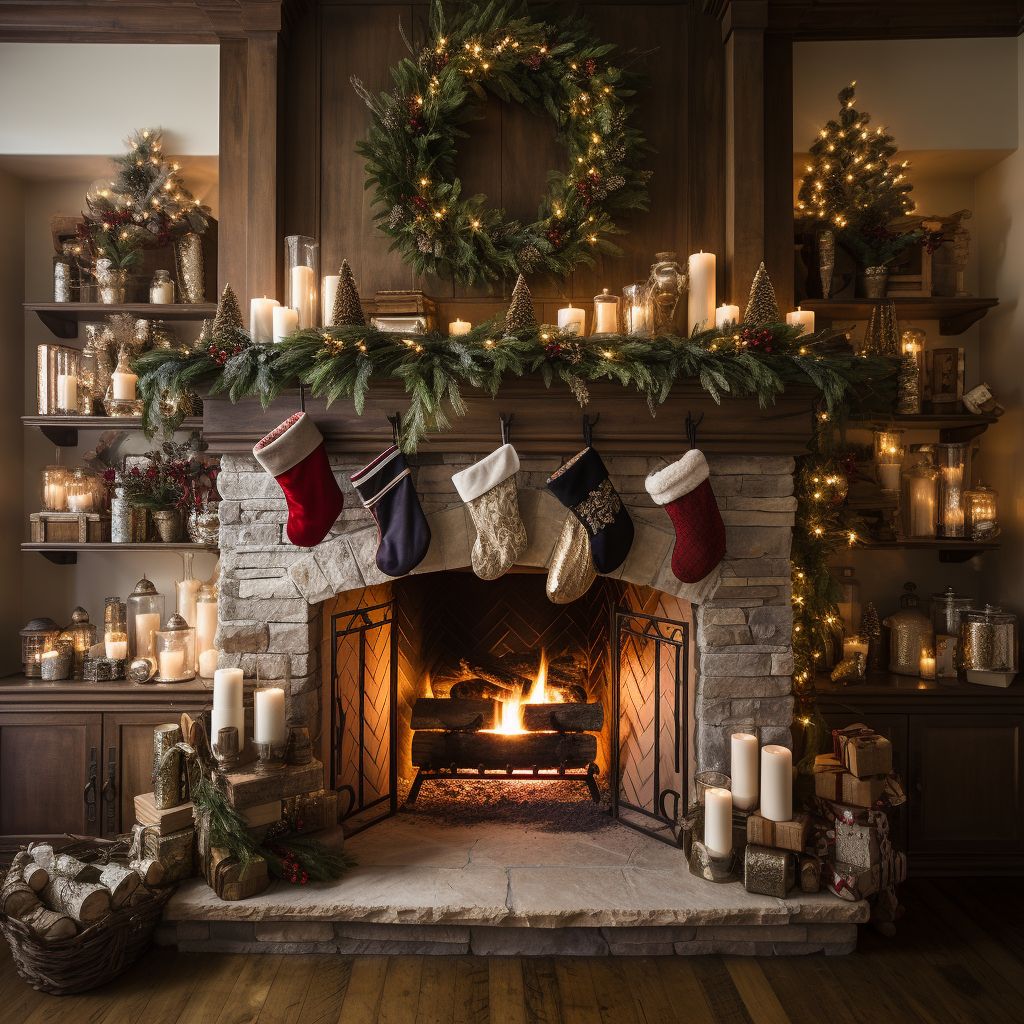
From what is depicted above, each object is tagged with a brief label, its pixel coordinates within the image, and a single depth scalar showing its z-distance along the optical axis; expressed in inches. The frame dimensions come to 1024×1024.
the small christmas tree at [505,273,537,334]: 98.6
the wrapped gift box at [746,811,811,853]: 94.3
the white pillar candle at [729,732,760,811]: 98.7
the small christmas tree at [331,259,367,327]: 99.0
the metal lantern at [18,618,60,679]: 119.1
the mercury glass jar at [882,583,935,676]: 122.0
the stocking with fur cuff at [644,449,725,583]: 94.8
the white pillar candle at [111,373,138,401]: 120.1
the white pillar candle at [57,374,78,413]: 122.0
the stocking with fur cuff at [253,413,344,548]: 93.3
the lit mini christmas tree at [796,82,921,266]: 117.3
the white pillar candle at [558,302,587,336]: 101.9
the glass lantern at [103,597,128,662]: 118.6
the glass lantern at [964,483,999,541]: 123.0
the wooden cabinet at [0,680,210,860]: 112.7
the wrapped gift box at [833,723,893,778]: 99.2
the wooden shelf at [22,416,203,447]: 119.3
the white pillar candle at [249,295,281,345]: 101.0
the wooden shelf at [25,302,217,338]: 120.3
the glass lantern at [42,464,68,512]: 123.9
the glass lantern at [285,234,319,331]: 104.0
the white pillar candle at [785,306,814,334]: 102.9
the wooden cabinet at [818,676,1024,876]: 115.3
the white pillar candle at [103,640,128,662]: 118.5
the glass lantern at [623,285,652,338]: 104.8
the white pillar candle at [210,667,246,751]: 97.3
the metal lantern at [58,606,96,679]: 120.1
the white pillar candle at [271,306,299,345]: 99.0
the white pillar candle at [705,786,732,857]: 96.3
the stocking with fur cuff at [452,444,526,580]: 96.5
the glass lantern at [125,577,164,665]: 120.6
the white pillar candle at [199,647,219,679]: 117.0
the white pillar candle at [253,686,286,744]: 97.5
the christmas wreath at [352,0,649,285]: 109.0
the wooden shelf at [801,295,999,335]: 119.6
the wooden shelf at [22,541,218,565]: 120.3
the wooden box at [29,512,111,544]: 122.3
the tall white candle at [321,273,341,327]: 104.0
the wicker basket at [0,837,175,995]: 83.4
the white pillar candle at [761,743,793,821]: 95.7
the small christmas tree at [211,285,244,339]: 99.6
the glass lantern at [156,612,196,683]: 116.0
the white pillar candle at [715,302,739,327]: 101.5
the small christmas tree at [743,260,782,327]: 100.1
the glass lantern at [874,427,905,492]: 125.3
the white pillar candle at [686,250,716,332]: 106.2
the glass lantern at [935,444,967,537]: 124.1
